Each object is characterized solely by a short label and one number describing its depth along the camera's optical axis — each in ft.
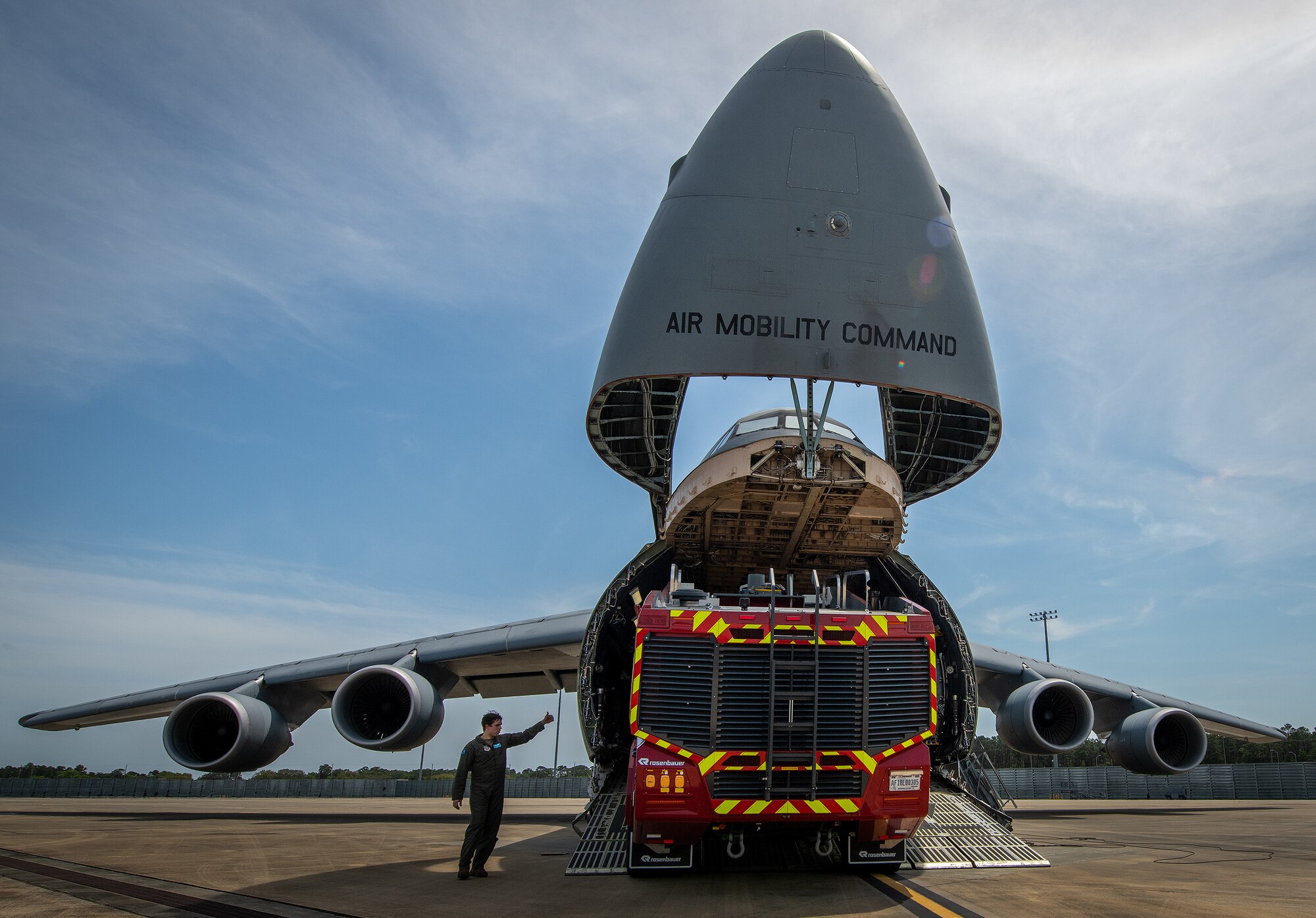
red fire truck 18.85
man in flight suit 20.74
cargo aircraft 19.47
